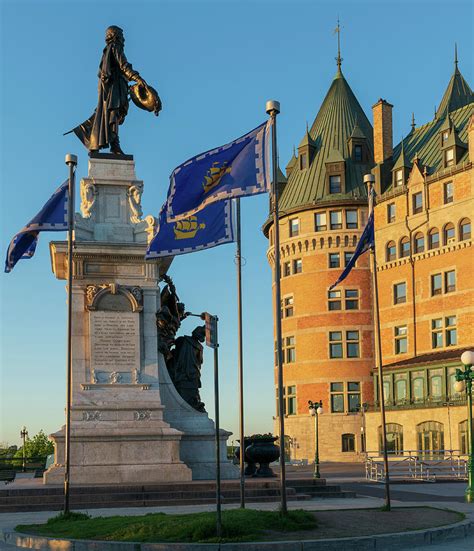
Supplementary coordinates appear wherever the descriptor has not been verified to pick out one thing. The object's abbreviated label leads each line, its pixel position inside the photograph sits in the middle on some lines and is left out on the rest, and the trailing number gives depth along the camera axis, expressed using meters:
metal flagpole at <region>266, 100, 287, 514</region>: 15.16
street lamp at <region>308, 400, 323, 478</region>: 45.92
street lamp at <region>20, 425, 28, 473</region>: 81.11
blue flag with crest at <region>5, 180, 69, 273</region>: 21.45
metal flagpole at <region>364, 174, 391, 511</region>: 19.02
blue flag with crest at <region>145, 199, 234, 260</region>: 18.61
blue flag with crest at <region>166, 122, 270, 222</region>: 17.00
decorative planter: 28.06
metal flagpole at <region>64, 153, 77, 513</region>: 18.59
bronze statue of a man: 26.81
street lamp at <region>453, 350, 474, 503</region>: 23.91
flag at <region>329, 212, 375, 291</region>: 21.11
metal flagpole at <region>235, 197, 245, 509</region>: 18.00
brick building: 66.50
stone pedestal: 23.62
